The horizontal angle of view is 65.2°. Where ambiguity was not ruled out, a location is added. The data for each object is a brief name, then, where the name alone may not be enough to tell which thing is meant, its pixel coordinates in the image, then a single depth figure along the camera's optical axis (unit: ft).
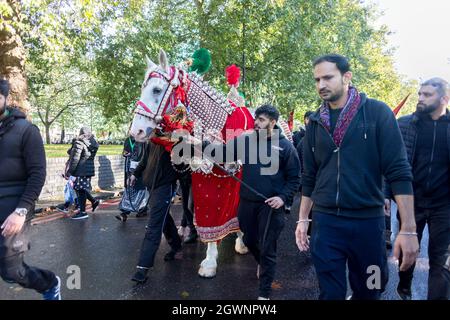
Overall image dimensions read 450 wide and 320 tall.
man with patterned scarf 7.92
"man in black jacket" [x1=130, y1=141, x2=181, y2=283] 13.43
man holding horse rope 11.91
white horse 12.80
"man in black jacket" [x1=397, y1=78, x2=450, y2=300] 10.71
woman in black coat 25.42
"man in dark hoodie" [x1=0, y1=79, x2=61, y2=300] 9.33
